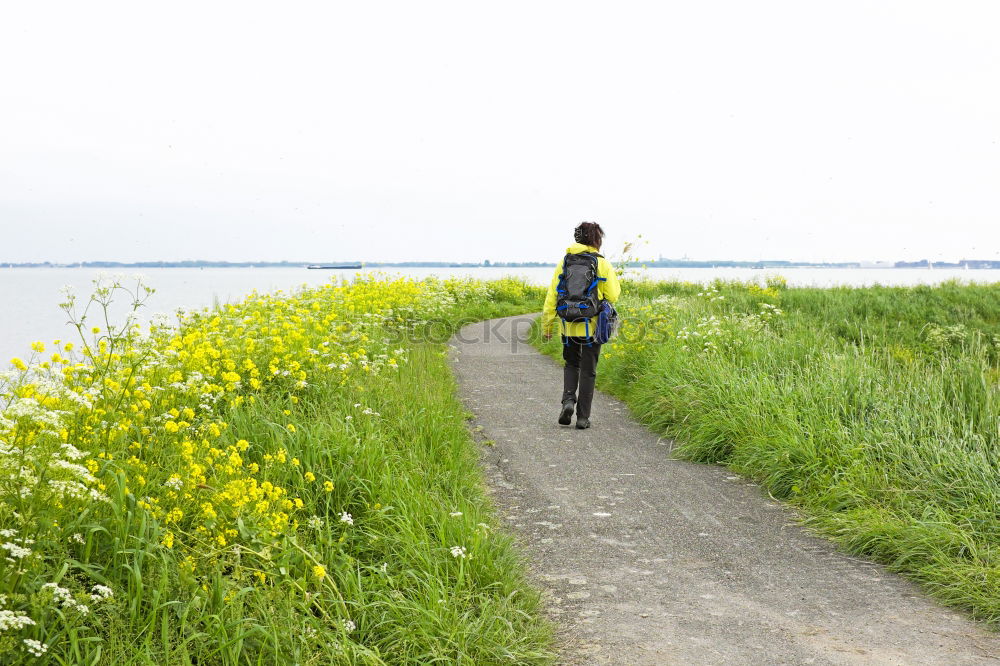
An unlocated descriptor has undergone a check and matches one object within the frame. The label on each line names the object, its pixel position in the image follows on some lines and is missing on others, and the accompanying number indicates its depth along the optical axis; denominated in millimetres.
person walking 7078
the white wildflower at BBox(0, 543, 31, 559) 2357
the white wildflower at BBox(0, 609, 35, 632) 2189
